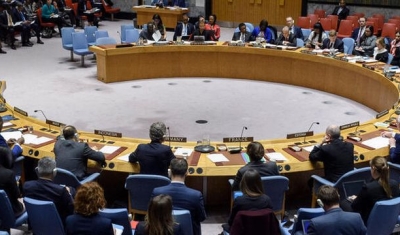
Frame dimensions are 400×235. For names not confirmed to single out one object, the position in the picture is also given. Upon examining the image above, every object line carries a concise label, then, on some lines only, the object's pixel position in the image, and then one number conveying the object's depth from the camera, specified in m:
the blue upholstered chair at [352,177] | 6.00
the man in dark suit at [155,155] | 6.26
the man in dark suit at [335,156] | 6.43
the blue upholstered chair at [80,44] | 14.45
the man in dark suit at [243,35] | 14.08
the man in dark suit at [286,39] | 13.55
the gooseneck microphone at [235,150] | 6.96
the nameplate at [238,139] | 7.05
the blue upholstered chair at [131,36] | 14.84
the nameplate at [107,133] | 7.32
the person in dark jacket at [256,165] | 5.88
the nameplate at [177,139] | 7.10
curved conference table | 11.41
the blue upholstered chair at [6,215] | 5.29
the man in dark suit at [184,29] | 15.32
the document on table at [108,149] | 6.96
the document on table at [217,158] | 6.71
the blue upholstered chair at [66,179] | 5.90
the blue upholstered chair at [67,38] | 14.96
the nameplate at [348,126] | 7.78
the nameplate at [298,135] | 7.28
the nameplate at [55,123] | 7.77
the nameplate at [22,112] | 8.28
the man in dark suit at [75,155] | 6.40
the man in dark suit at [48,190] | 5.27
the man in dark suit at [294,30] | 13.89
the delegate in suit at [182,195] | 5.07
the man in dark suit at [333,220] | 4.53
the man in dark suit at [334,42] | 12.80
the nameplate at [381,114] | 8.41
